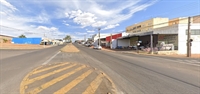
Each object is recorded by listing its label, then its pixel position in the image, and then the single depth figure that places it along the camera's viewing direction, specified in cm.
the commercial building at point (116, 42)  3202
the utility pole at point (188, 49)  1467
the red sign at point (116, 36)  3193
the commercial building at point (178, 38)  1817
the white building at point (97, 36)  6211
